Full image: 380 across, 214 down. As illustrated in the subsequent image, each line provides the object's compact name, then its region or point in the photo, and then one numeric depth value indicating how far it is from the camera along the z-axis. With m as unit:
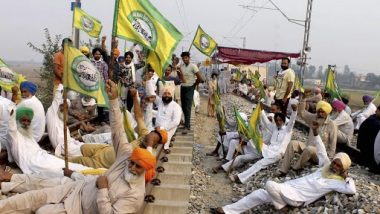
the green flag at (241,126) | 8.51
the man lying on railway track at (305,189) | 5.89
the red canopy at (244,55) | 19.47
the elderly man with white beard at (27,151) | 5.73
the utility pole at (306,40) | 22.33
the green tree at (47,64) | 15.88
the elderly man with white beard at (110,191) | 4.32
